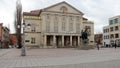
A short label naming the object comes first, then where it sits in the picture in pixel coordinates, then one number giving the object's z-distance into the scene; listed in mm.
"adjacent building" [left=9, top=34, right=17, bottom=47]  52881
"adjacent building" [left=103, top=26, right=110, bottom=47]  42730
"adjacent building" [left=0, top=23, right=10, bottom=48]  38143
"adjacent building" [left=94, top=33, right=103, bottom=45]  50371
